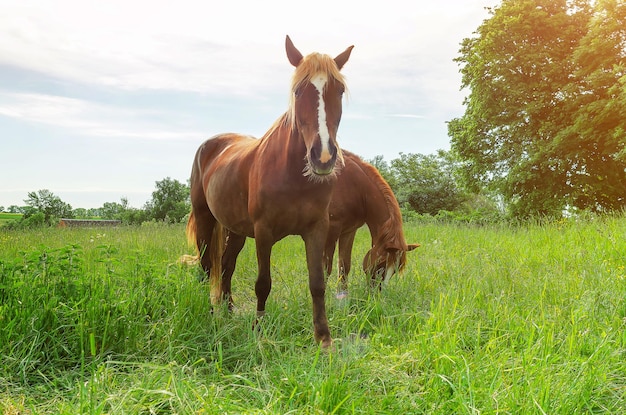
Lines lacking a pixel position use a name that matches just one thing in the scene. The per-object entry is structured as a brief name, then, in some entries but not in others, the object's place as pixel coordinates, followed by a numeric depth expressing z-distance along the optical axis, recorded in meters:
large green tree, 16.75
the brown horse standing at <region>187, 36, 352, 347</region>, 3.23
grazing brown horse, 4.70
